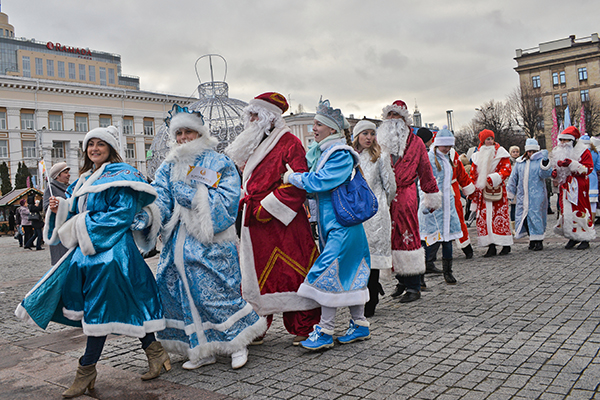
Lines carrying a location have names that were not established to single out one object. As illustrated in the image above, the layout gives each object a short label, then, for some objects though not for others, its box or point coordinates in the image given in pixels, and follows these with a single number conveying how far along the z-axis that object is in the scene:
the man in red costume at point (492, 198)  8.23
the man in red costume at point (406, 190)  5.14
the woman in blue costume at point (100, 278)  3.27
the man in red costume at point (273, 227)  4.03
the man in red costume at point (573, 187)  8.29
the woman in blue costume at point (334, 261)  3.83
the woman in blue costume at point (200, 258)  3.62
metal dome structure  14.38
